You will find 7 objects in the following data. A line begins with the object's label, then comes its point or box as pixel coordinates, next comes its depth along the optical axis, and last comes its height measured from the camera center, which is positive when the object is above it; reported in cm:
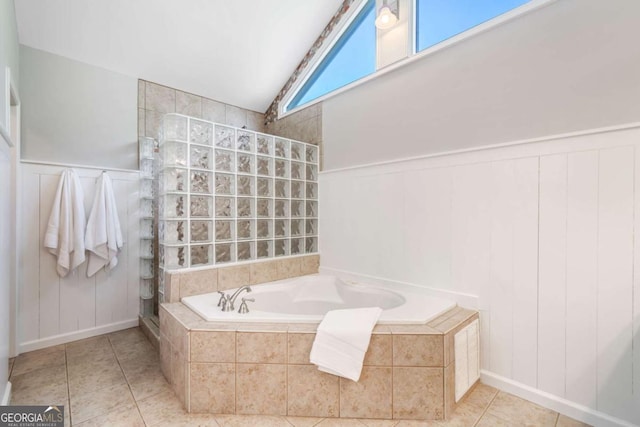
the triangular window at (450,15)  192 +142
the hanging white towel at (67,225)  232 -11
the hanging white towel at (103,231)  248 -16
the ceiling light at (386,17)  235 +160
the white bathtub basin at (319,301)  175 -64
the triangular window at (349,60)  269 +154
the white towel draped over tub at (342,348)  155 -73
